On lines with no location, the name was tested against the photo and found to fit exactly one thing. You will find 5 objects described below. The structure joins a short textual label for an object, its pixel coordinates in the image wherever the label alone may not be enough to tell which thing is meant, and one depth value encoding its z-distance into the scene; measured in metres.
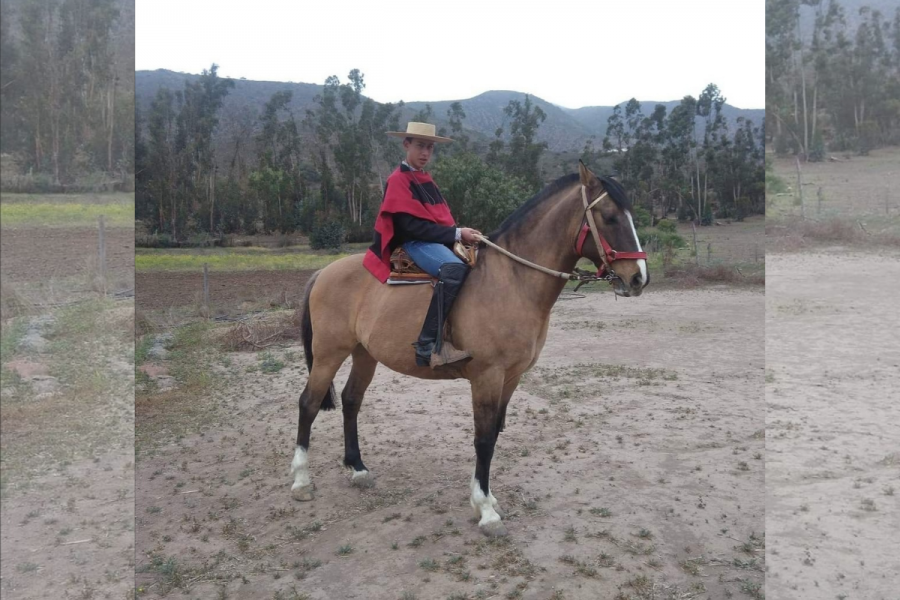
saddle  3.57
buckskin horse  3.16
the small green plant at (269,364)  7.32
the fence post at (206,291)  9.48
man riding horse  3.38
